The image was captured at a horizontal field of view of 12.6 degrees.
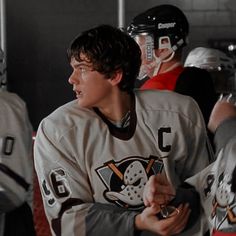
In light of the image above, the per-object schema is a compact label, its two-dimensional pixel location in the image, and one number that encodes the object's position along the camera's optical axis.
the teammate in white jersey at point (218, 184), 2.69
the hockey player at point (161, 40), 4.30
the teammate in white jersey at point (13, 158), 3.19
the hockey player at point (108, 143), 3.09
